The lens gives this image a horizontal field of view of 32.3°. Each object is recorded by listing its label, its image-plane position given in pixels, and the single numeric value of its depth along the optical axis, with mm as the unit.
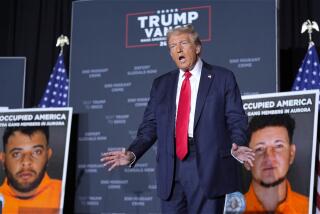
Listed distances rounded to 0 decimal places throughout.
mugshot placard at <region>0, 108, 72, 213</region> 5266
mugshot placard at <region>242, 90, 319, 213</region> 4352
